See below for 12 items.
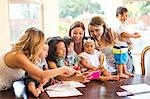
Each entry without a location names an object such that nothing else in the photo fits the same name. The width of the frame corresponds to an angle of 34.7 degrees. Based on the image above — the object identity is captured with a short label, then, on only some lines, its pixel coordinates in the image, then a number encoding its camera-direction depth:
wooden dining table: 1.74
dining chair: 2.65
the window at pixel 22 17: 3.63
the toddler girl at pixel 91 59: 2.33
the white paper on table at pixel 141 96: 1.74
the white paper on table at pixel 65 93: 1.76
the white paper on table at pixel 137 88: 1.87
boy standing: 2.47
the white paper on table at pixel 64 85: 1.91
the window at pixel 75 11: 3.89
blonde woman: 1.79
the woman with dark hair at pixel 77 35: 2.49
